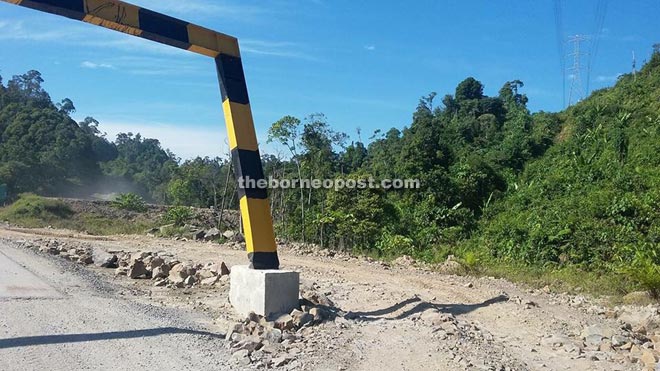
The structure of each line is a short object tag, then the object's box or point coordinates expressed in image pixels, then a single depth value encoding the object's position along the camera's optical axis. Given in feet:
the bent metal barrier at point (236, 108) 24.04
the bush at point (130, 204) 121.15
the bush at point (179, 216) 86.49
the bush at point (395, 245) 66.28
